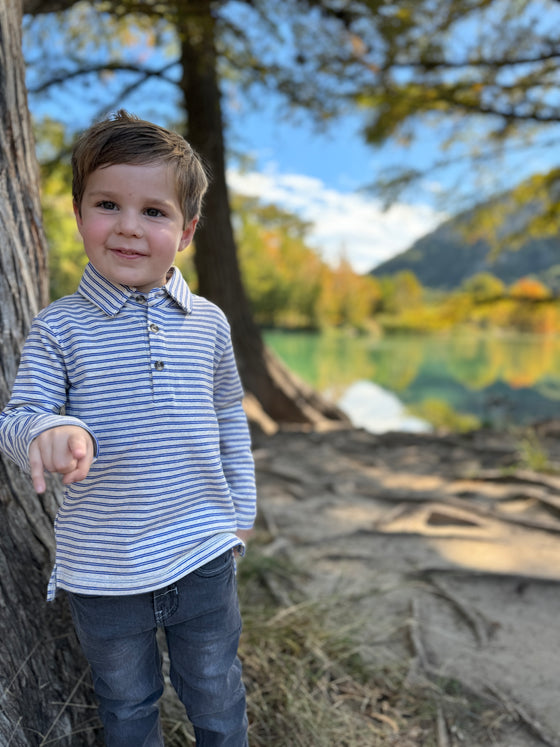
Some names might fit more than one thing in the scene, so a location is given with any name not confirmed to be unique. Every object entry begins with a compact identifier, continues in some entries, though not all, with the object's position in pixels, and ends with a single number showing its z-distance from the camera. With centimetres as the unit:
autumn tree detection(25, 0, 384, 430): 571
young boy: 117
